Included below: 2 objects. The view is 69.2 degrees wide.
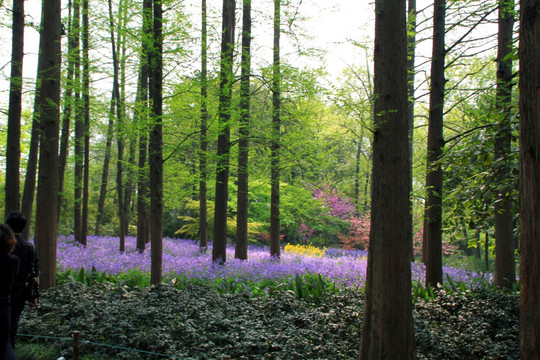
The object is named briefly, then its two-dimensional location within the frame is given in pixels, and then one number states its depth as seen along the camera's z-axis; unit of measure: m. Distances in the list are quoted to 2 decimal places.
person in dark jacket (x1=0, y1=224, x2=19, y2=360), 3.81
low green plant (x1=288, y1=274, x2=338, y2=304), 7.32
